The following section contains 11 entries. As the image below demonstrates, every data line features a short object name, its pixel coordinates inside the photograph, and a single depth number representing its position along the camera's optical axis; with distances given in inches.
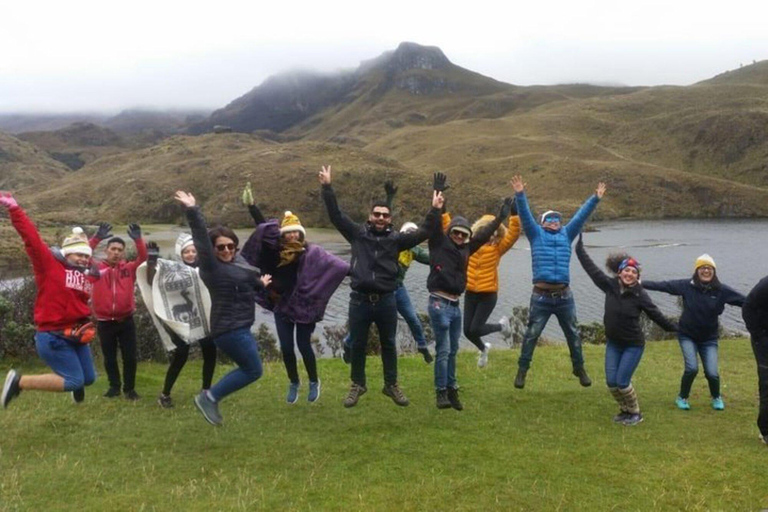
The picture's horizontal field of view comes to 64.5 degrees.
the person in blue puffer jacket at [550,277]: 333.4
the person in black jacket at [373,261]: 284.0
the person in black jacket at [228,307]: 260.5
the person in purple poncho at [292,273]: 298.3
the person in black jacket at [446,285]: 304.8
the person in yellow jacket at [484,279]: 369.4
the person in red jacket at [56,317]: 261.7
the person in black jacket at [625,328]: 301.7
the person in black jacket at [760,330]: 268.2
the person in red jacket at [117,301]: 331.3
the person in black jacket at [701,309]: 319.3
